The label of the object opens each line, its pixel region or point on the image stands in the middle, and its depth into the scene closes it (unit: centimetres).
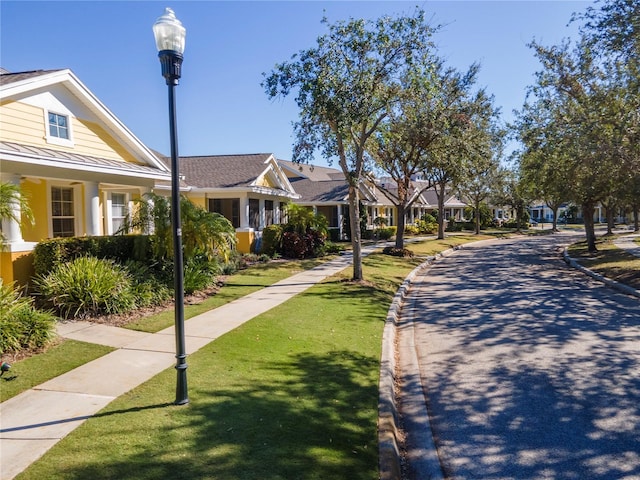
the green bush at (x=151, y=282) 973
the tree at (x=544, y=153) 1773
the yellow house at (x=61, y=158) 983
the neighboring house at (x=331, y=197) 3328
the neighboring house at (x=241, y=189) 2112
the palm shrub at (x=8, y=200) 703
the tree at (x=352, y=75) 1279
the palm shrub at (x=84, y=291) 873
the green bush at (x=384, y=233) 3741
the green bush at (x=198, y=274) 1129
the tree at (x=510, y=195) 4659
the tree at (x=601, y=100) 1288
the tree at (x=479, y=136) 2127
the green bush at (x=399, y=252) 2309
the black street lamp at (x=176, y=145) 503
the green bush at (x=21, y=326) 650
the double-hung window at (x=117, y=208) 1633
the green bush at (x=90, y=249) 986
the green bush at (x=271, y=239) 2155
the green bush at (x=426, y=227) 4616
